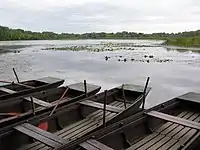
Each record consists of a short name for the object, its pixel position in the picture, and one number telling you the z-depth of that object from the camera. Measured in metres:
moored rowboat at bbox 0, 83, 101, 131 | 4.35
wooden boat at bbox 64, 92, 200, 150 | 3.34
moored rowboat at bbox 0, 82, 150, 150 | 3.50
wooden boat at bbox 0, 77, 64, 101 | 5.53
